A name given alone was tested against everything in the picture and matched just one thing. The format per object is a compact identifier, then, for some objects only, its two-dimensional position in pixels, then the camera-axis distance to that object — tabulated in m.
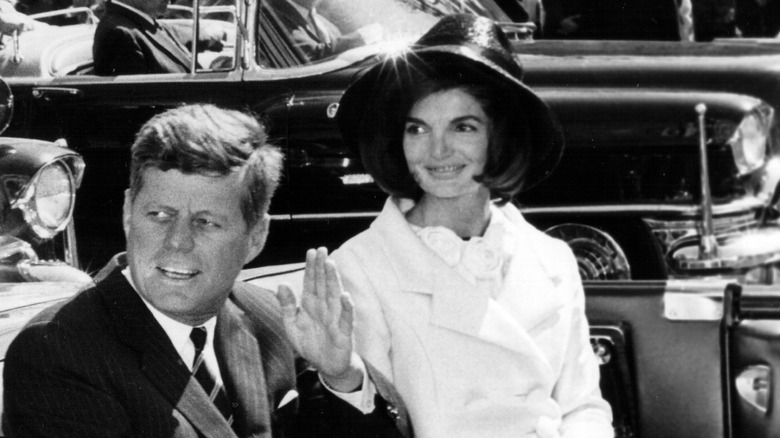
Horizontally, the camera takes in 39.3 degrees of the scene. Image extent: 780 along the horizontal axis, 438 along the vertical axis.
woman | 2.25
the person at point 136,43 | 3.86
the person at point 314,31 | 3.82
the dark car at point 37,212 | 2.73
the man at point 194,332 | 1.81
